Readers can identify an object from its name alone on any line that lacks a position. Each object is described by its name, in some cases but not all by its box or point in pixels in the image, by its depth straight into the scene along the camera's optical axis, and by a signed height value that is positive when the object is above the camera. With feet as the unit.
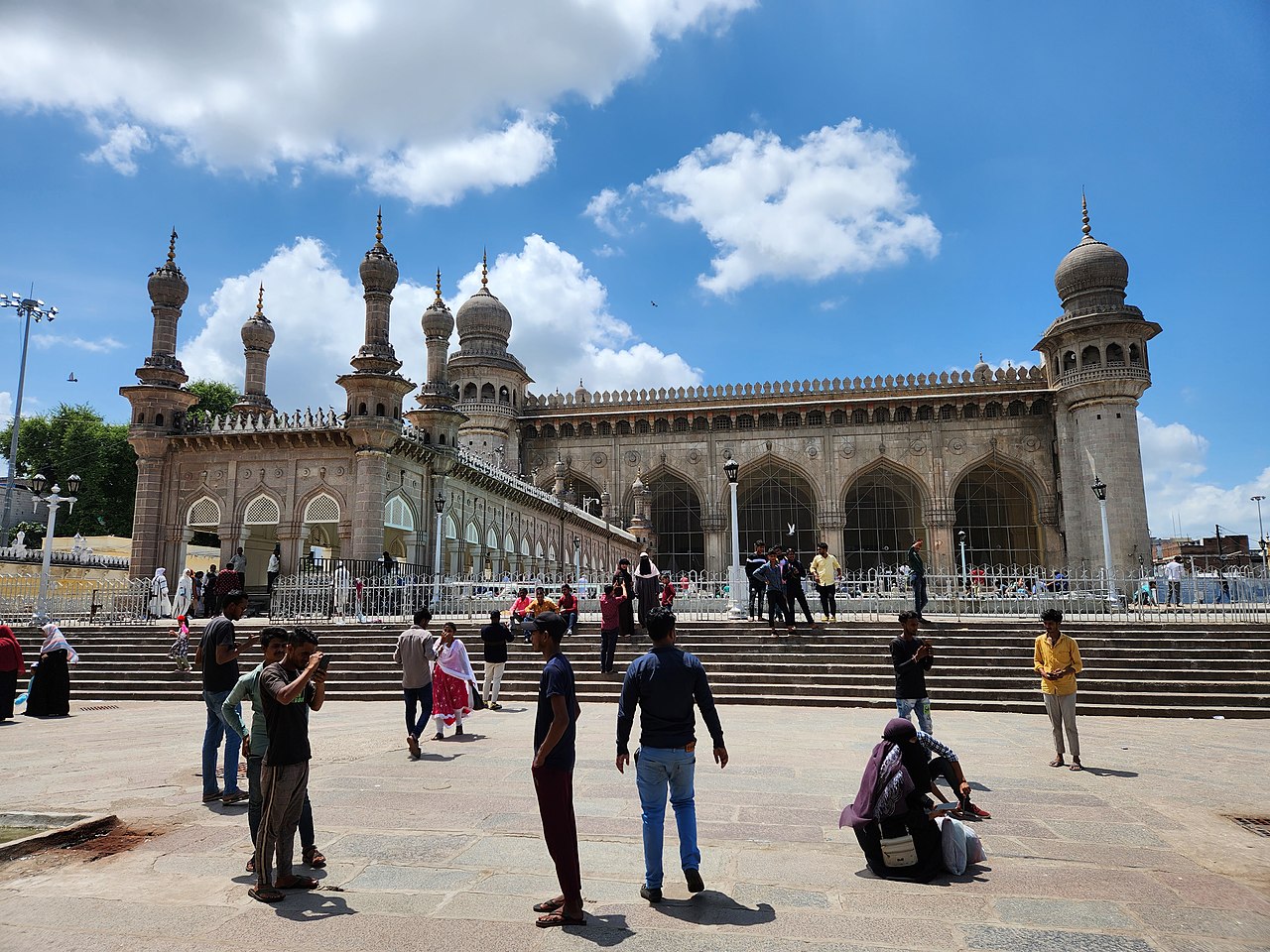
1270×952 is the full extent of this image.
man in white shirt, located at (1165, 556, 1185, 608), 65.82 +1.14
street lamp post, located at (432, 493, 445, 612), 60.54 +3.97
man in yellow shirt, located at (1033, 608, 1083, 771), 22.12 -2.19
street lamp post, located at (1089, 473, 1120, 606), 64.78 +8.36
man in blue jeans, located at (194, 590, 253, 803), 18.75 -1.66
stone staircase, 35.01 -3.10
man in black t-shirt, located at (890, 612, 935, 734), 21.61 -1.89
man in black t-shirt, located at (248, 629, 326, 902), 12.83 -2.56
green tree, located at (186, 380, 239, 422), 141.18 +37.38
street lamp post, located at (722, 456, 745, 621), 49.73 +1.53
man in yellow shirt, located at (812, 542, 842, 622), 46.26 +1.29
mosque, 65.72 +17.50
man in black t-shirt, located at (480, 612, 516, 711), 32.60 -1.94
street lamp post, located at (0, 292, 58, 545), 111.11 +41.20
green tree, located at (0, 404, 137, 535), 129.49 +24.11
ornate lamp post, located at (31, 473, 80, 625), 52.03 +2.82
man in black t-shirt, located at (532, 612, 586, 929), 11.66 -2.58
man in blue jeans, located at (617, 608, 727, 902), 12.57 -2.13
